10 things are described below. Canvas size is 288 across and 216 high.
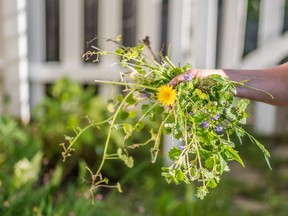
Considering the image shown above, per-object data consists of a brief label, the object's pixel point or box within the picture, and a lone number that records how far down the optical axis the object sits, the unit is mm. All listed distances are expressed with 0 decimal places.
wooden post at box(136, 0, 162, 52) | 5012
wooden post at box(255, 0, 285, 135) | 5184
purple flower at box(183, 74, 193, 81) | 1668
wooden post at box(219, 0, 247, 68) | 5168
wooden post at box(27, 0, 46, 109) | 5137
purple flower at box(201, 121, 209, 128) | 1682
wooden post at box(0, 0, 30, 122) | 5000
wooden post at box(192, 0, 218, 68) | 4578
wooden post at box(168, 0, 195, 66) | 4527
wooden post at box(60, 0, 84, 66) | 5115
